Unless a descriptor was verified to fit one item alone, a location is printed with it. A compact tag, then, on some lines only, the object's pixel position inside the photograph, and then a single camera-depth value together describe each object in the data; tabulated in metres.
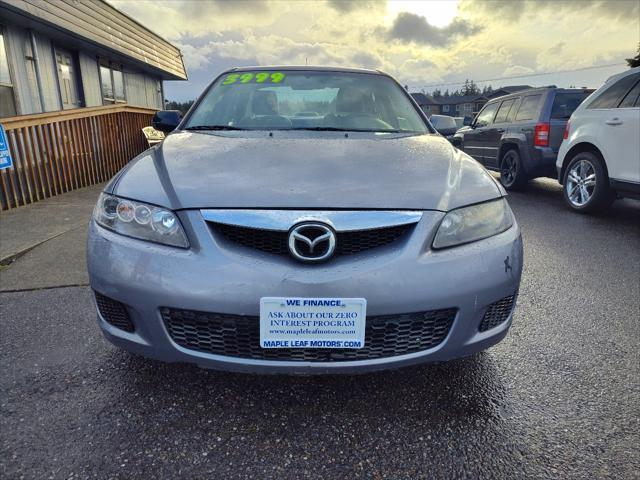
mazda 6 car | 1.44
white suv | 4.40
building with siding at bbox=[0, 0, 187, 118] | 8.09
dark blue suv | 6.27
